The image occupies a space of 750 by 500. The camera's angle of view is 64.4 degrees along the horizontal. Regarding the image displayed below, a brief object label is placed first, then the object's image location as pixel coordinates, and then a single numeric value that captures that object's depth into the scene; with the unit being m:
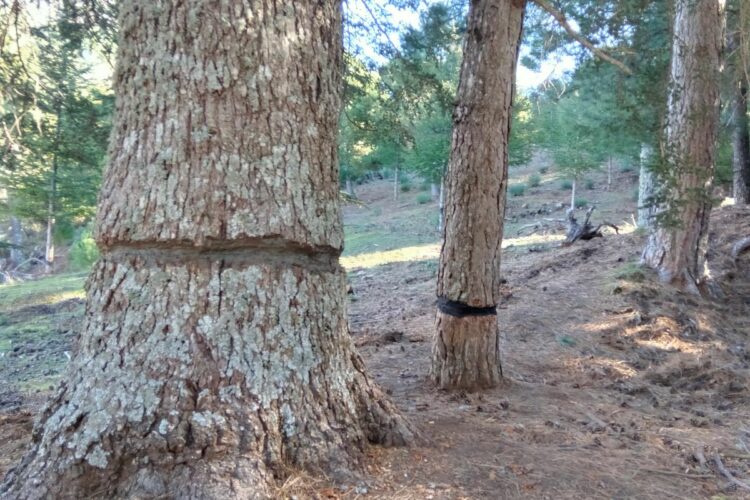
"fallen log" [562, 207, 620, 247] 12.05
